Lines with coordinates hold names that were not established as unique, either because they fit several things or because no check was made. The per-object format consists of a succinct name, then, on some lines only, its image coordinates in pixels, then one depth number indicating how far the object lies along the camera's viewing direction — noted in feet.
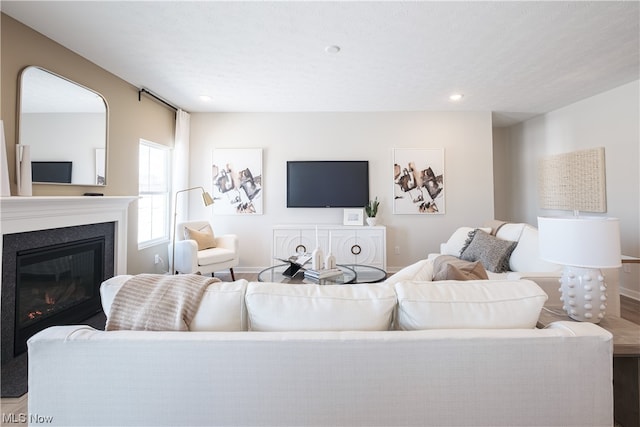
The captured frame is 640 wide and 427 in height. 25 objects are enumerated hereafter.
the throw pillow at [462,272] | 4.99
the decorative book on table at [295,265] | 9.16
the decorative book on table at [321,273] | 8.07
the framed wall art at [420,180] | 14.29
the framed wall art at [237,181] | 14.39
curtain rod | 11.30
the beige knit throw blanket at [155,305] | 3.30
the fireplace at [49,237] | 6.37
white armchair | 10.92
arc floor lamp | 11.07
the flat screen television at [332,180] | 14.30
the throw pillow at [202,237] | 11.87
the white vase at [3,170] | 6.25
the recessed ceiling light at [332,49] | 7.99
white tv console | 13.44
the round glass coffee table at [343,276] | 8.10
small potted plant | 13.80
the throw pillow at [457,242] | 10.30
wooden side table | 3.58
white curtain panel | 13.67
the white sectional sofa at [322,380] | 3.01
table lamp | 4.02
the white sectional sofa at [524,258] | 6.02
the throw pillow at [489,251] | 8.83
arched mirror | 7.25
